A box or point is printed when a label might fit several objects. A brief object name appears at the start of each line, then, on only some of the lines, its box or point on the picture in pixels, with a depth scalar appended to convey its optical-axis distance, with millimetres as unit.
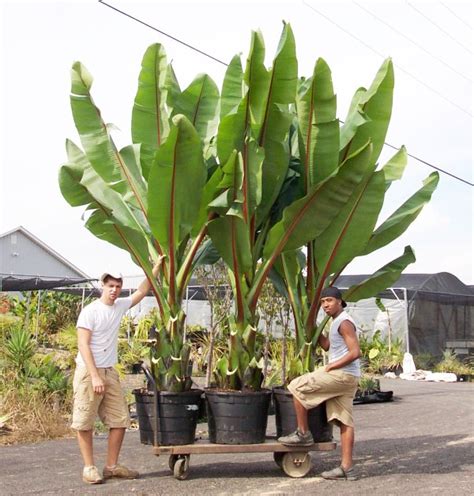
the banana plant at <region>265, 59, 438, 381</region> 6730
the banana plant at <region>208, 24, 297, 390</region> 6414
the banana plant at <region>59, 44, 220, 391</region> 6559
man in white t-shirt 6250
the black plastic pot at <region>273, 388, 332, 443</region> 6711
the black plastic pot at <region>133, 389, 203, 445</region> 6434
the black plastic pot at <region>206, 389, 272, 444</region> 6480
